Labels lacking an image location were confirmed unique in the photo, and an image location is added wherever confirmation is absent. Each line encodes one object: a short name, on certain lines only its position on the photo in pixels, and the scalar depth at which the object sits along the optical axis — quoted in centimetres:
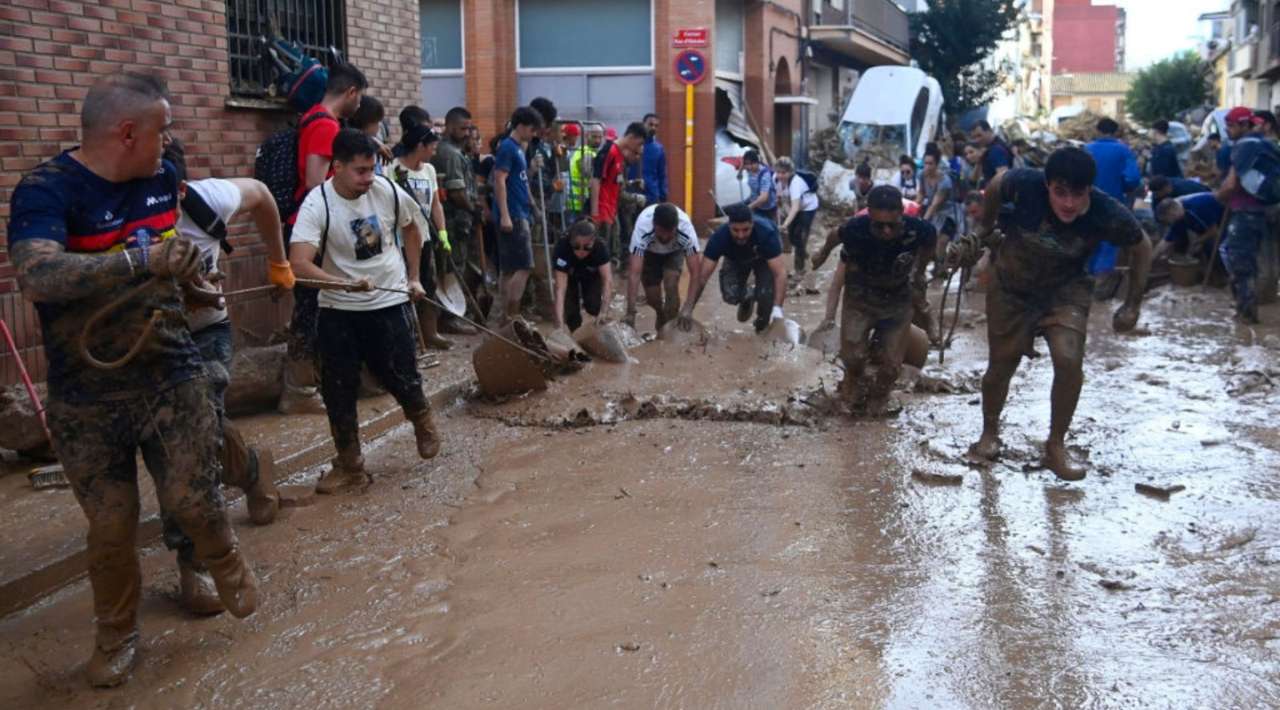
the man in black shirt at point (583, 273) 908
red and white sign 1911
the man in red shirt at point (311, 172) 625
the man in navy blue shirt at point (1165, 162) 1462
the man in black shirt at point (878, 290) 706
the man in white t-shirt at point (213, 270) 430
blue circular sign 1748
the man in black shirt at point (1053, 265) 595
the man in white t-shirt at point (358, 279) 554
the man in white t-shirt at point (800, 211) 1516
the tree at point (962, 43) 3691
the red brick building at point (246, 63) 645
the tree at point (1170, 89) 5275
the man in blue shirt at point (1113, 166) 1249
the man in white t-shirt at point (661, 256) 939
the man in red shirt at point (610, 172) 1147
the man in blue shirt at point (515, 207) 972
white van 2742
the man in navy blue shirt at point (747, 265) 916
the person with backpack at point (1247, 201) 1089
